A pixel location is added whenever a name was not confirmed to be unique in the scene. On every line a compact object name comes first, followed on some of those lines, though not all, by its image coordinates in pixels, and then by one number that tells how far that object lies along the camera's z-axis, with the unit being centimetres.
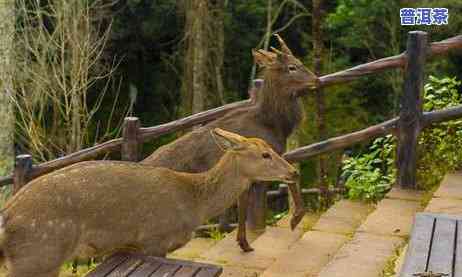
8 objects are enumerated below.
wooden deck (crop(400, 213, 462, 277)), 377
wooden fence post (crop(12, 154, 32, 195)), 671
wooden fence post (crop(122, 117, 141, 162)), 705
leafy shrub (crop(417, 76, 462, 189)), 742
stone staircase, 571
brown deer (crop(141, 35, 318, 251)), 592
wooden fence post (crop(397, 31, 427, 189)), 711
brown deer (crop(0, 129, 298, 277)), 422
